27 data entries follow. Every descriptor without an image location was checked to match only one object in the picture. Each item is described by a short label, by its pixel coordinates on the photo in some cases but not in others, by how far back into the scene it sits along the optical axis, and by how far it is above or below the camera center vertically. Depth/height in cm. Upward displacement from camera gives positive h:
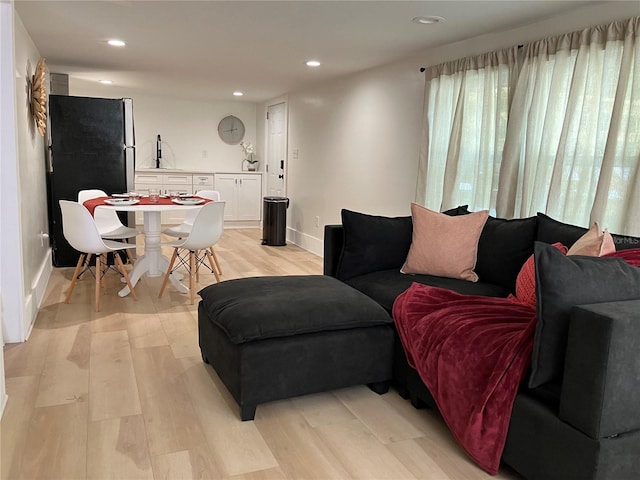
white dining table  431 -97
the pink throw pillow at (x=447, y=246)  304 -50
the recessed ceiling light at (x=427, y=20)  330 +93
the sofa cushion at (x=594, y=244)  215 -32
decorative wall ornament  407 +38
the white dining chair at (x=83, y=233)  362 -64
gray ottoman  221 -84
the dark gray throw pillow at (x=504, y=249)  284 -47
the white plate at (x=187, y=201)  419 -43
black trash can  684 -90
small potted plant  870 -6
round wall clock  868 +38
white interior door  759 +7
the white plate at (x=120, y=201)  397 -44
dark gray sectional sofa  153 -78
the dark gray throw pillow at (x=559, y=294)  169 -41
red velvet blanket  185 -77
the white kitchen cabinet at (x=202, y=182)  808 -50
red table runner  407 -45
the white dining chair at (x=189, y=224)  472 -73
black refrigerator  504 -7
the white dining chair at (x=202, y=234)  394 -66
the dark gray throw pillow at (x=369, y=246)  318 -54
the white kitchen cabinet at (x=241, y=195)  827 -70
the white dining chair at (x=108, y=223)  442 -71
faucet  824 -6
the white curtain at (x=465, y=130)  361 +26
